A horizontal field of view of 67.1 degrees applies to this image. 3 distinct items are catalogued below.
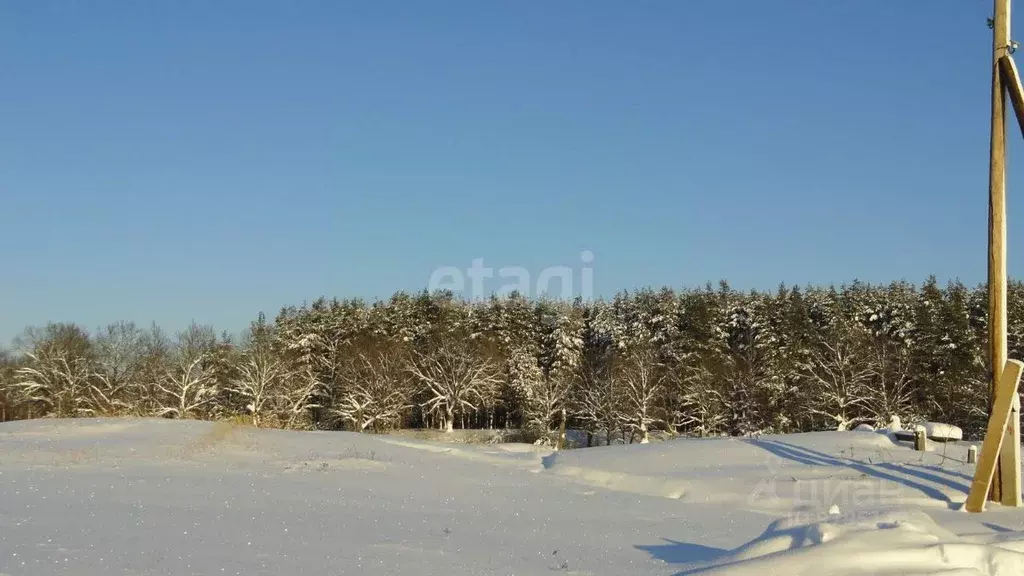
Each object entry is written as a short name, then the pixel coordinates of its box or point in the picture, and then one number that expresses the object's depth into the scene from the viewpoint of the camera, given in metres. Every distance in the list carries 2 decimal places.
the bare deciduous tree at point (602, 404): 48.25
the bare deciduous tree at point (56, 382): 52.59
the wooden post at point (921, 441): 16.16
